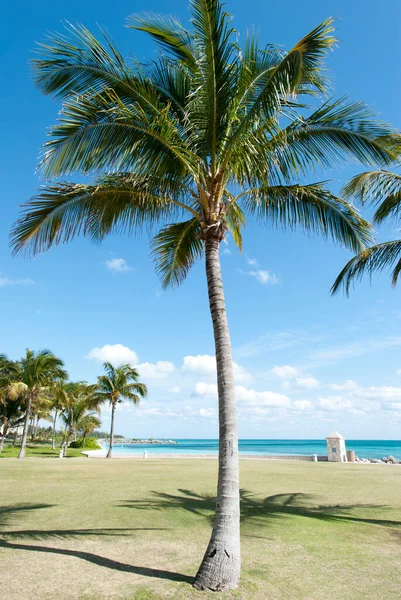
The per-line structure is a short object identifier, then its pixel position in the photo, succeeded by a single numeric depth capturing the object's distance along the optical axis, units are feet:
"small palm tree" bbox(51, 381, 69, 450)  115.75
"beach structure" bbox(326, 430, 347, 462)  81.35
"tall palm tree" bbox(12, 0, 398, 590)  19.01
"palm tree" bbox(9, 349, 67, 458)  98.58
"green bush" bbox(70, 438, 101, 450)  179.73
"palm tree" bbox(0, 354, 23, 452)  112.06
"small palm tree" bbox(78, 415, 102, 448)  164.78
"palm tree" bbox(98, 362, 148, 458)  115.55
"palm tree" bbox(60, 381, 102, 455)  145.69
